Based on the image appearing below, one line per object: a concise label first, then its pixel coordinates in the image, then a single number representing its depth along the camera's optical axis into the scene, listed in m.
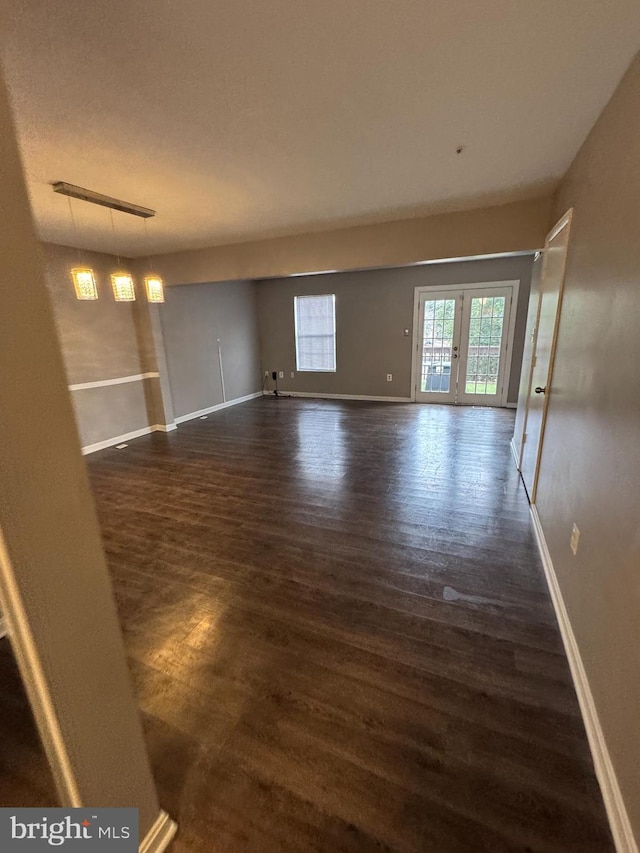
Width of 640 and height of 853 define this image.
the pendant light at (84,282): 3.40
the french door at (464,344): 6.04
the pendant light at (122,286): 3.68
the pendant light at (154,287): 4.10
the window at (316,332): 7.29
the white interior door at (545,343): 2.50
